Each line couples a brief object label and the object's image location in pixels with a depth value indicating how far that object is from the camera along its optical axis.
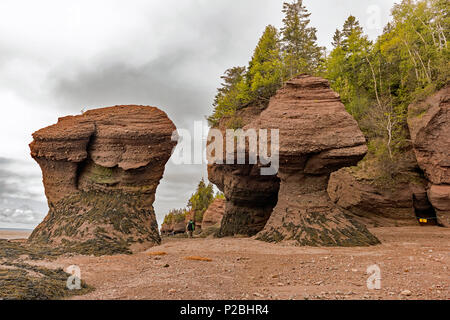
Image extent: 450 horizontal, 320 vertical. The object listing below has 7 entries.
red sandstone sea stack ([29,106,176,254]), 13.18
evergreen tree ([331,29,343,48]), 43.16
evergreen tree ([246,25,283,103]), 21.78
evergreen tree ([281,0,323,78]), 22.20
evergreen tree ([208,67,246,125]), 23.25
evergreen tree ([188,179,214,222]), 52.97
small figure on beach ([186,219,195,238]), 21.72
